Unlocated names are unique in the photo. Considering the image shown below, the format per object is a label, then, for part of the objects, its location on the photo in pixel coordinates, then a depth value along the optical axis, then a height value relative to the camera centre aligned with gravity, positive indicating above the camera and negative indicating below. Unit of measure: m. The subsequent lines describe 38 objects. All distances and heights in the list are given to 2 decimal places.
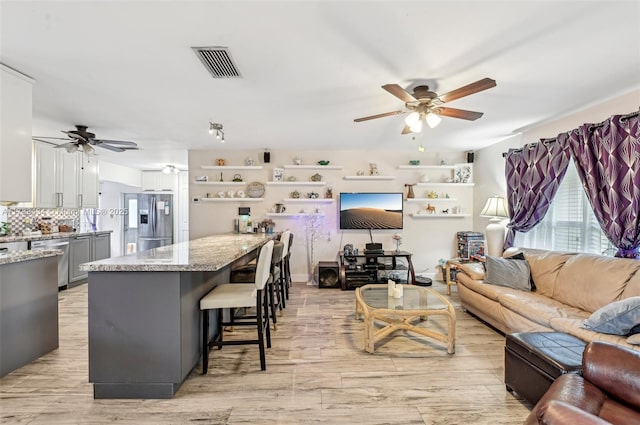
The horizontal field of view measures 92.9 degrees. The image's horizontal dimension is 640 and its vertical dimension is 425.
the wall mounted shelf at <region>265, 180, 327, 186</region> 5.40 +0.54
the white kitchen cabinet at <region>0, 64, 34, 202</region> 2.37 +0.64
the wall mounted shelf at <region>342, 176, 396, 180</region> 5.38 +0.64
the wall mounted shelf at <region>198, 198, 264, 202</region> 5.39 +0.26
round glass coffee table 2.73 -0.89
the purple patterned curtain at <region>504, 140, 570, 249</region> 3.53 +0.42
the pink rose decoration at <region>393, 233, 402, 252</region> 5.44 -0.46
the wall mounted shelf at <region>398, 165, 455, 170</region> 5.48 +0.83
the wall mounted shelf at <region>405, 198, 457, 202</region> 5.47 +0.25
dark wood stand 4.94 -0.92
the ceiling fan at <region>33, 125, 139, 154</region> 3.83 +0.93
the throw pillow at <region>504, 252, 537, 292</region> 3.32 -0.52
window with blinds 3.30 -0.15
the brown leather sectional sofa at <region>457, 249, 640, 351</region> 2.44 -0.80
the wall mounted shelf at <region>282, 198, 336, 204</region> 5.45 +0.24
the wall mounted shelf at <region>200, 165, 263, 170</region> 5.39 +0.83
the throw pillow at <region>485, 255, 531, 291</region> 3.29 -0.66
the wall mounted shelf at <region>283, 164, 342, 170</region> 5.41 +0.83
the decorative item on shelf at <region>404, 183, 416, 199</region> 5.48 +0.36
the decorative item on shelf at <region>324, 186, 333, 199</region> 5.44 +0.36
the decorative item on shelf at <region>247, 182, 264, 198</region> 5.47 +0.42
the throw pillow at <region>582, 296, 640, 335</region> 2.05 -0.72
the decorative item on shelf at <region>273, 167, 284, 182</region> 5.45 +0.71
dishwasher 4.64 -0.71
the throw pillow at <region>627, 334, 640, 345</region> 1.96 -0.83
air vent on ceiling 2.11 +1.14
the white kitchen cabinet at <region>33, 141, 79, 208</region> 4.85 +0.62
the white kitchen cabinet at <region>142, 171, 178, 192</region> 7.88 +0.85
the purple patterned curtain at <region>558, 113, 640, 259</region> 2.65 +0.34
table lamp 4.25 -0.21
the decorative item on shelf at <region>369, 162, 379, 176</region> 5.47 +0.80
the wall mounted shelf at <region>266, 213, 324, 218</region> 5.39 -0.03
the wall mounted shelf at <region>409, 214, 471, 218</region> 5.49 -0.04
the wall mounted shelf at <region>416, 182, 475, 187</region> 5.43 +0.52
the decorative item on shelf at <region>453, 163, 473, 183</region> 5.46 +0.72
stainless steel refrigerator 7.63 -0.13
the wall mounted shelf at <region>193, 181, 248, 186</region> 5.46 +0.55
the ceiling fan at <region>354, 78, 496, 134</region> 2.31 +0.93
